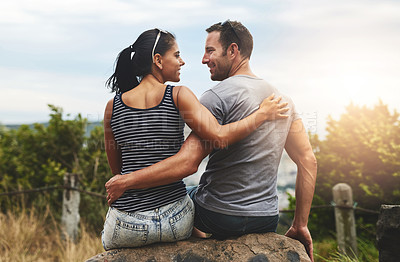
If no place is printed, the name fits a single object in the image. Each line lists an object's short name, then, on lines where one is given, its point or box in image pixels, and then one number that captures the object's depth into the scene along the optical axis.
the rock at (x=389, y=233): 2.89
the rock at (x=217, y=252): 2.38
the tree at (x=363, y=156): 5.55
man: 2.24
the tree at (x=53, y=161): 6.87
